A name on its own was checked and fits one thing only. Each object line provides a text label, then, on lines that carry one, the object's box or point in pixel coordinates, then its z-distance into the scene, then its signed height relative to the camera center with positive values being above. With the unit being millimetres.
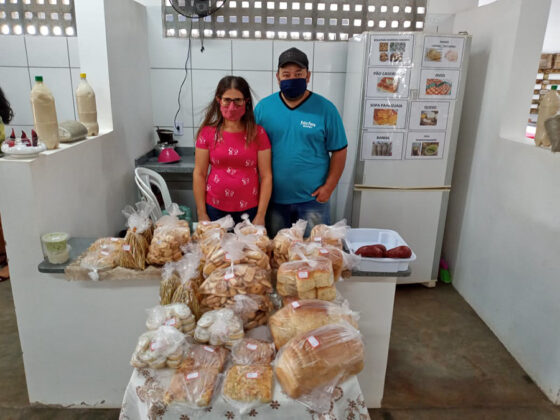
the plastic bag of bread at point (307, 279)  1296 -581
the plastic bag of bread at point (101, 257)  1607 -667
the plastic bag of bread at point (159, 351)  1104 -692
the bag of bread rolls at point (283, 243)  1508 -546
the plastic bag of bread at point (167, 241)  1515 -558
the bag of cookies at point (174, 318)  1218 -671
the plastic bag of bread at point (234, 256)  1373 -547
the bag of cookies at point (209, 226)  1565 -521
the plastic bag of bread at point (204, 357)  1121 -726
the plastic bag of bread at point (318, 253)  1427 -550
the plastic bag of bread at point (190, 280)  1324 -629
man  2129 -293
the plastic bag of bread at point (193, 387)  1032 -741
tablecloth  1044 -790
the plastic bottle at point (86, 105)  2113 -123
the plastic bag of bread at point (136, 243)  1570 -589
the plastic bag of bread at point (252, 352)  1150 -723
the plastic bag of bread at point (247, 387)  1040 -736
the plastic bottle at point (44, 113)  1712 -140
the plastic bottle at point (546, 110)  2207 -73
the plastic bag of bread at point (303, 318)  1195 -646
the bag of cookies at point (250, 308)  1283 -666
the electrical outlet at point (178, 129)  3311 -352
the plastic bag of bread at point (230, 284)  1301 -607
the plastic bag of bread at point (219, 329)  1193 -680
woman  1919 -351
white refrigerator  2680 -268
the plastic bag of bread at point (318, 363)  1051 -684
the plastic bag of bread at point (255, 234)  1489 -523
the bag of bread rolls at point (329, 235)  1562 -535
